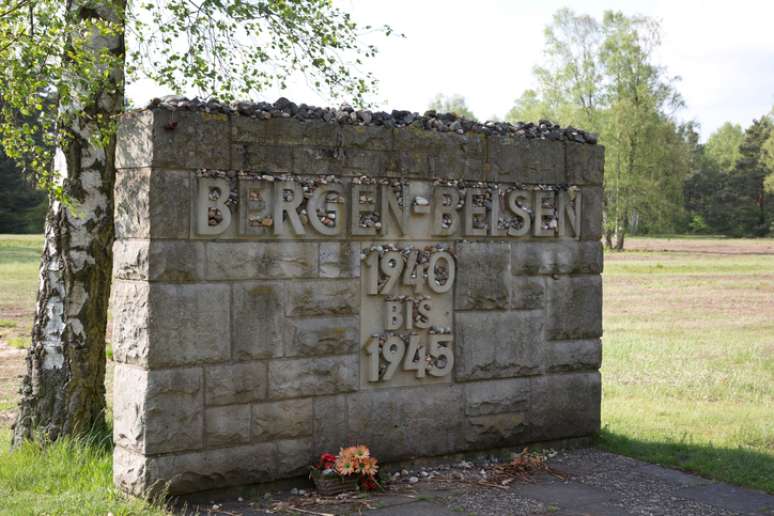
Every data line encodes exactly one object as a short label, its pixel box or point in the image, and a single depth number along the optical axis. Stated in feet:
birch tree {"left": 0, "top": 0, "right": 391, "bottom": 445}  22.98
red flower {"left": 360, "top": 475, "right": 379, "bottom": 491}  20.35
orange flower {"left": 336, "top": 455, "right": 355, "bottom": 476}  19.88
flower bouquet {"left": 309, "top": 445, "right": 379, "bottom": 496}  19.95
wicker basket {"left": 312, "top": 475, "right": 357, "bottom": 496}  19.98
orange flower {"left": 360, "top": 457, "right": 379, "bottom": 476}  20.07
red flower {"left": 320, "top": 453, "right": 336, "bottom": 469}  20.12
